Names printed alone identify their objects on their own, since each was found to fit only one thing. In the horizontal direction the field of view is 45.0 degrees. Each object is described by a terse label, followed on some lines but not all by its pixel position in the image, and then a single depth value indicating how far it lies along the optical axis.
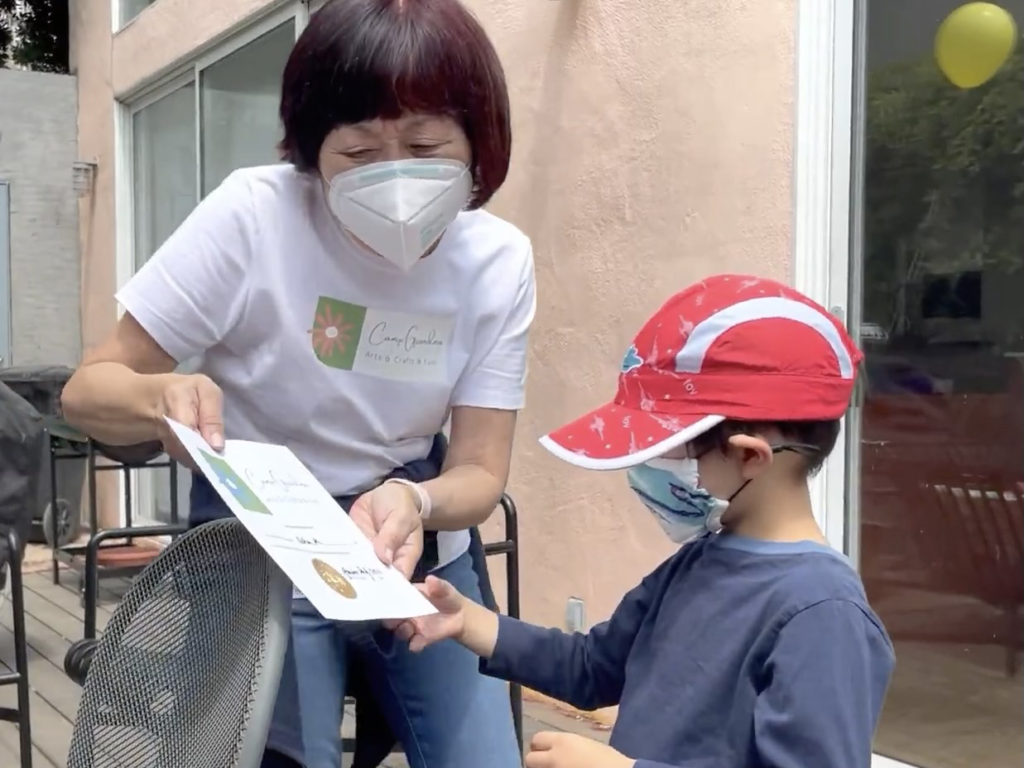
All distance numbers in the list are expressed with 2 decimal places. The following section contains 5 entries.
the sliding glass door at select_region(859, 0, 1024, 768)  2.92
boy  1.19
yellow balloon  2.85
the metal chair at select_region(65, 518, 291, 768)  1.11
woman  1.57
